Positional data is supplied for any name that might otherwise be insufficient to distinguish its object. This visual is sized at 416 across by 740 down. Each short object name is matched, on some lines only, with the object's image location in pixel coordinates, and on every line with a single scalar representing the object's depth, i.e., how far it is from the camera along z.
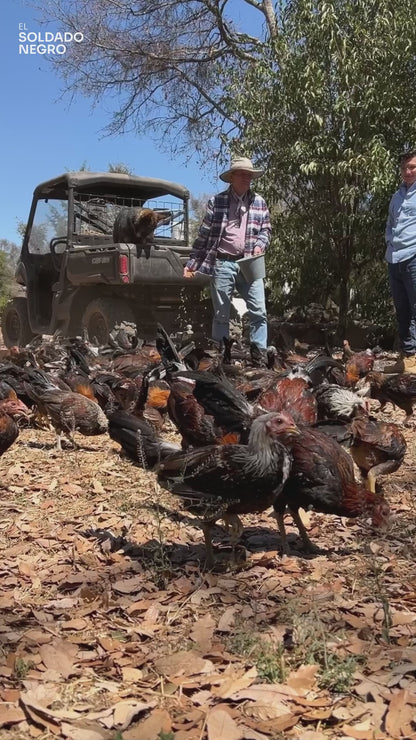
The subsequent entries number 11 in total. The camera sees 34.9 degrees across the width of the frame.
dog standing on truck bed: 11.55
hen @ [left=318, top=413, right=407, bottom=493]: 5.14
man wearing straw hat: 8.64
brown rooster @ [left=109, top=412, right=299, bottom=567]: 3.79
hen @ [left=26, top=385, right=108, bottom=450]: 6.73
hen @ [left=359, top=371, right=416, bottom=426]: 6.99
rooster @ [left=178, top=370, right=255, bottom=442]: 4.79
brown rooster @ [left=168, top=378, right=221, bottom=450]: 5.09
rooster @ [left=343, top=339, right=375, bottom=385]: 7.83
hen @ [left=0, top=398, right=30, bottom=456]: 5.63
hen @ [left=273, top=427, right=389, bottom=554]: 4.02
